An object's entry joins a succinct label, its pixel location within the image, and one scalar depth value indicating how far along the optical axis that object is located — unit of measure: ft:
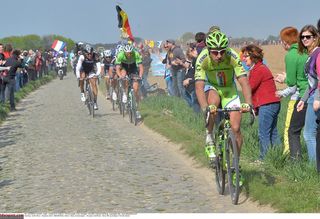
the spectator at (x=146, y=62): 85.95
